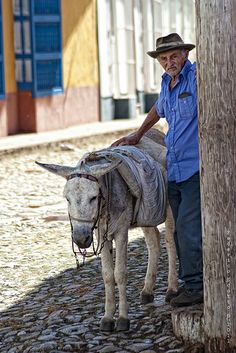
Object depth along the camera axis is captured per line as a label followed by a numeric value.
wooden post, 9.32
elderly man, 10.84
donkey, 10.43
